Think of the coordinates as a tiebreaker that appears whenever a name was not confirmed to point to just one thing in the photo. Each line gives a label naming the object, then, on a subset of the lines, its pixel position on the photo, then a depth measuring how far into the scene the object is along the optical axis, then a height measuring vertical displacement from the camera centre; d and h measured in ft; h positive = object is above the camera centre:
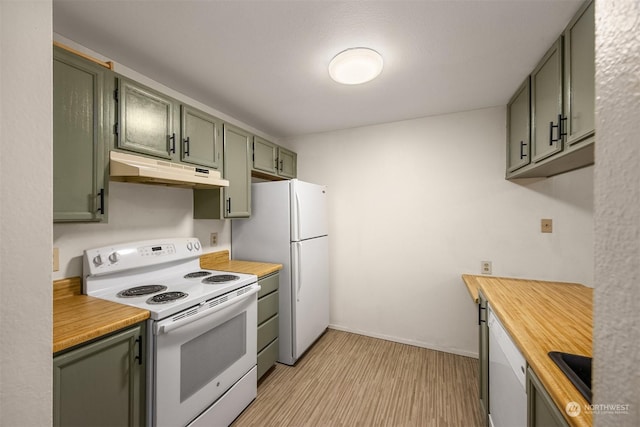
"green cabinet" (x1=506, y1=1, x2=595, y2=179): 3.95 +1.96
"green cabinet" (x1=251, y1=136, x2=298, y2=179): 8.53 +1.80
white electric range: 4.35 -2.11
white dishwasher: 3.43 -2.51
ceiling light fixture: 5.19 +2.97
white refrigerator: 7.95 -1.11
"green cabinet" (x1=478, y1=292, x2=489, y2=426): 5.32 -3.02
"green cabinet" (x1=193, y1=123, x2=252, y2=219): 7.26 +0.64
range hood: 4.77 +0.77
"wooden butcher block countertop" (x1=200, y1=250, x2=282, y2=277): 7.23 -1.60
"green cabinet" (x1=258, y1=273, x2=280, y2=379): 7.11 -3.11
